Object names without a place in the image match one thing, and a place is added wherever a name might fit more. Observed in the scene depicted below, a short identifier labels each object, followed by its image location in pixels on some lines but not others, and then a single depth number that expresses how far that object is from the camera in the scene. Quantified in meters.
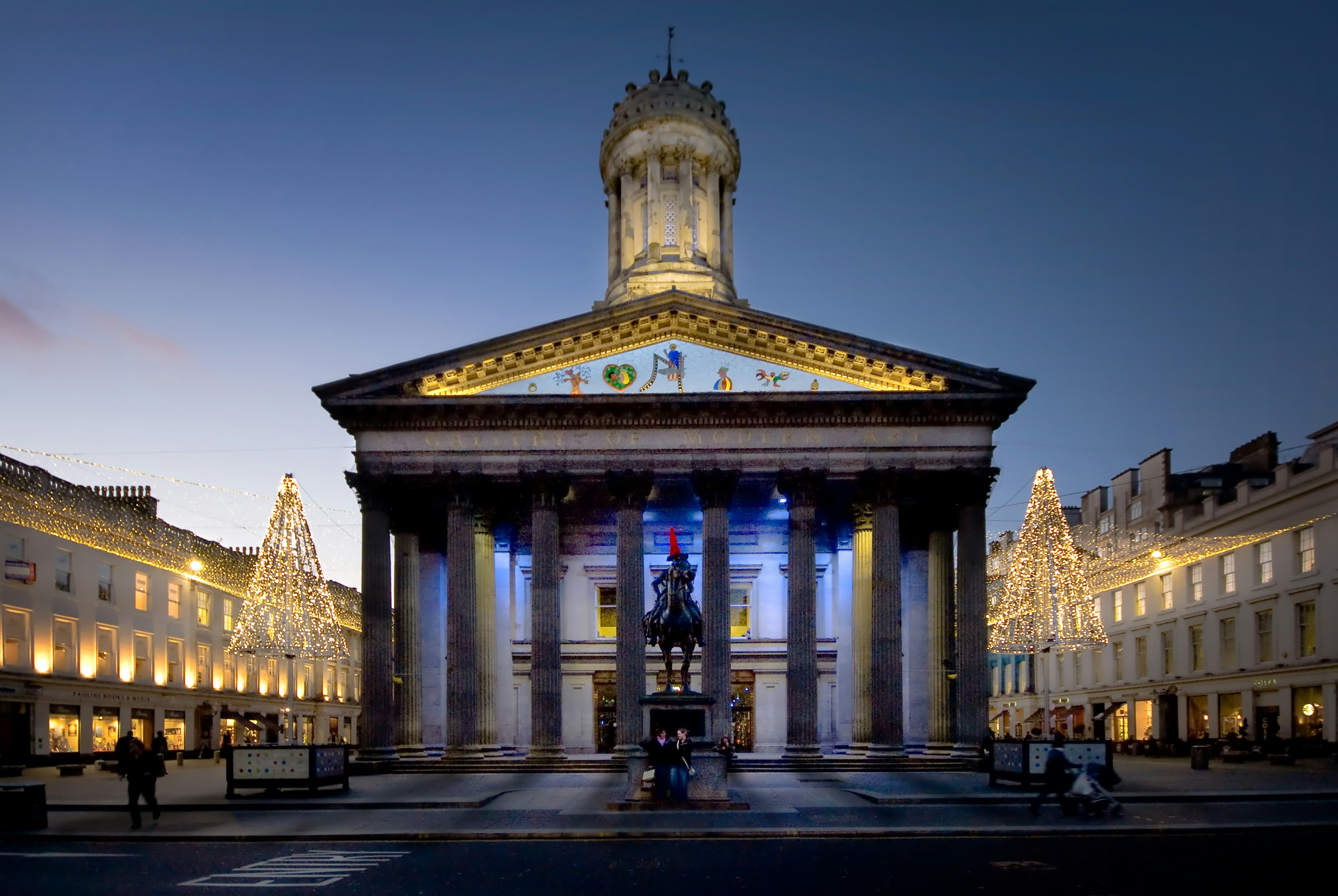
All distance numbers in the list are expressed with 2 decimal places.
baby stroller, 23.69
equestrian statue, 29.23
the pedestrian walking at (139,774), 23.88
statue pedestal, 25.59
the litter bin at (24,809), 23.44
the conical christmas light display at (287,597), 38.94
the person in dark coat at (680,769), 25.84
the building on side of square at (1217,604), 46.59
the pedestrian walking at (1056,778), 23.91
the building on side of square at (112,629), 44.56
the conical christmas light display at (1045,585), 39.44
